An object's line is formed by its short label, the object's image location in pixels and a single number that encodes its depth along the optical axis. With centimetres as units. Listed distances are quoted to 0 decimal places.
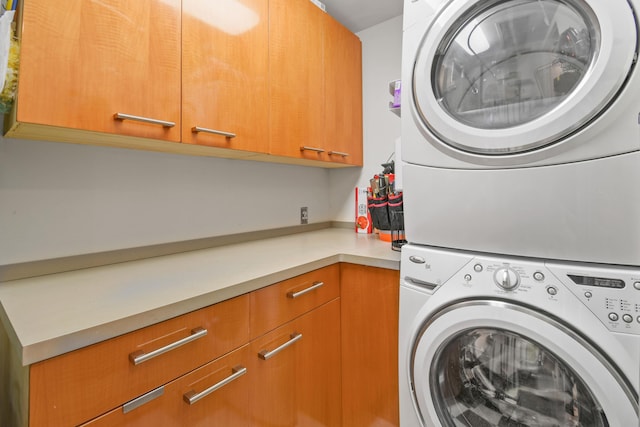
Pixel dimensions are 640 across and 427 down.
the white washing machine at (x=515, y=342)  68
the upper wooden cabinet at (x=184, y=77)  81
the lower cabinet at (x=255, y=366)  62
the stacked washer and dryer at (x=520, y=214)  69
